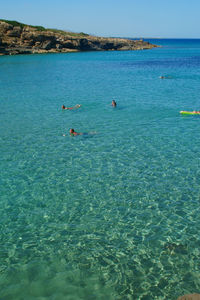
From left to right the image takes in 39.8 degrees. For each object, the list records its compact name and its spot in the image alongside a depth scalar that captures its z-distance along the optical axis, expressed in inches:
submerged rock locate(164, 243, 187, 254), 352.2
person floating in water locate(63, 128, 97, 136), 779.7
